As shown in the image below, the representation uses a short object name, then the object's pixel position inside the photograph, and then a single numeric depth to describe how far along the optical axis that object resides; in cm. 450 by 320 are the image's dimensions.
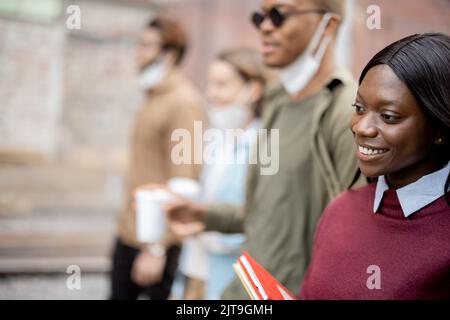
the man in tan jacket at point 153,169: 815
